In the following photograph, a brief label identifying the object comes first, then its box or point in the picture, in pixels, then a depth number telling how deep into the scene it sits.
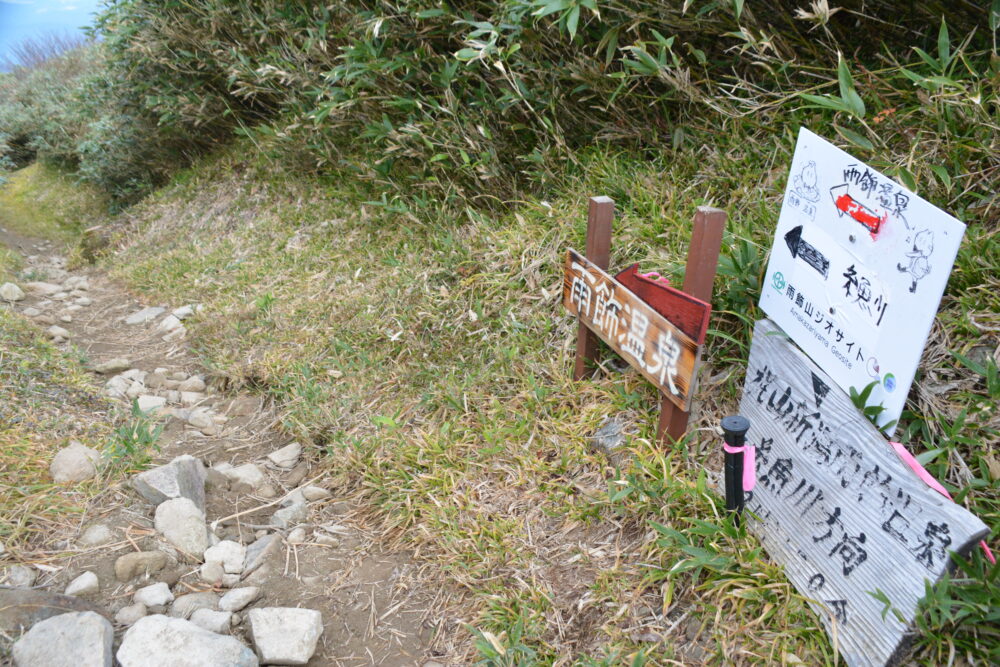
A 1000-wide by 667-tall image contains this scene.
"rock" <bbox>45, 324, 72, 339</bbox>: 5.03
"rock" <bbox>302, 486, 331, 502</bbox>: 3.21
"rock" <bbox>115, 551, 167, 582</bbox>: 2.54
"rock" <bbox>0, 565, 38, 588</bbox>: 2.43
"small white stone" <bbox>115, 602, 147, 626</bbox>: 2.38
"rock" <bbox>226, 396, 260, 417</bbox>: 3.94
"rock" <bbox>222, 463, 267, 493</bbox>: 3.28
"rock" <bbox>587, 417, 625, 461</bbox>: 2.69
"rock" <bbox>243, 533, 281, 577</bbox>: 2.77
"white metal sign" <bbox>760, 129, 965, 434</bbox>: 1.65
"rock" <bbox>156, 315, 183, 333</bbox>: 5.05
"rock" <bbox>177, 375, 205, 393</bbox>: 4.22
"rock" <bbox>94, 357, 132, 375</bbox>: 4.38
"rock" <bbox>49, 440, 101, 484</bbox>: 2.90
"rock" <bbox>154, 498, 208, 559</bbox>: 2.74
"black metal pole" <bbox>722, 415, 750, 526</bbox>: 1.99
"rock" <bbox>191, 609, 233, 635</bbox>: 2.40
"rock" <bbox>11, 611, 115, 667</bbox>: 2.07
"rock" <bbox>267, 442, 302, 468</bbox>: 3.47
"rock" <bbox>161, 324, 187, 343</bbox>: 4.90
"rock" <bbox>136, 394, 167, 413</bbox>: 3.84
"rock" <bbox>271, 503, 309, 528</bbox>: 3.03
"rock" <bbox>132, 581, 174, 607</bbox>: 2.46
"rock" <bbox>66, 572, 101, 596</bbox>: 2.45
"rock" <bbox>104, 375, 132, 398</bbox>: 3.94
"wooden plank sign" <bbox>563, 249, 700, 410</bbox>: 2.28
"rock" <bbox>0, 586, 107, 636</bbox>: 2.20
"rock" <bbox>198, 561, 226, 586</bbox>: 2.64
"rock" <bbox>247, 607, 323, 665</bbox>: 2.32
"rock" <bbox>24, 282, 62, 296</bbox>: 6.23
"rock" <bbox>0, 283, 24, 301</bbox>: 5.78
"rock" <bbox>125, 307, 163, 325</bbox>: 5.34
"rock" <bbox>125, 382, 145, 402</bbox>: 4.00
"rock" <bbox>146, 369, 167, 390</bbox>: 4.27
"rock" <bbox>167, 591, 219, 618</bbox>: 2.47
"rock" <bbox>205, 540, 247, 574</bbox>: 2.75
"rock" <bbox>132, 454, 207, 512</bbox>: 2.89
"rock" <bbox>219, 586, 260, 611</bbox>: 2.53
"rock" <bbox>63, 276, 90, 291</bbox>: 6.44
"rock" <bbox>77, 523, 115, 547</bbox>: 2.64
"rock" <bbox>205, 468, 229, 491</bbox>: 3.22
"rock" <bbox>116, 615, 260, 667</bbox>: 2.16
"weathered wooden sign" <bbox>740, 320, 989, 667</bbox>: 1.68
